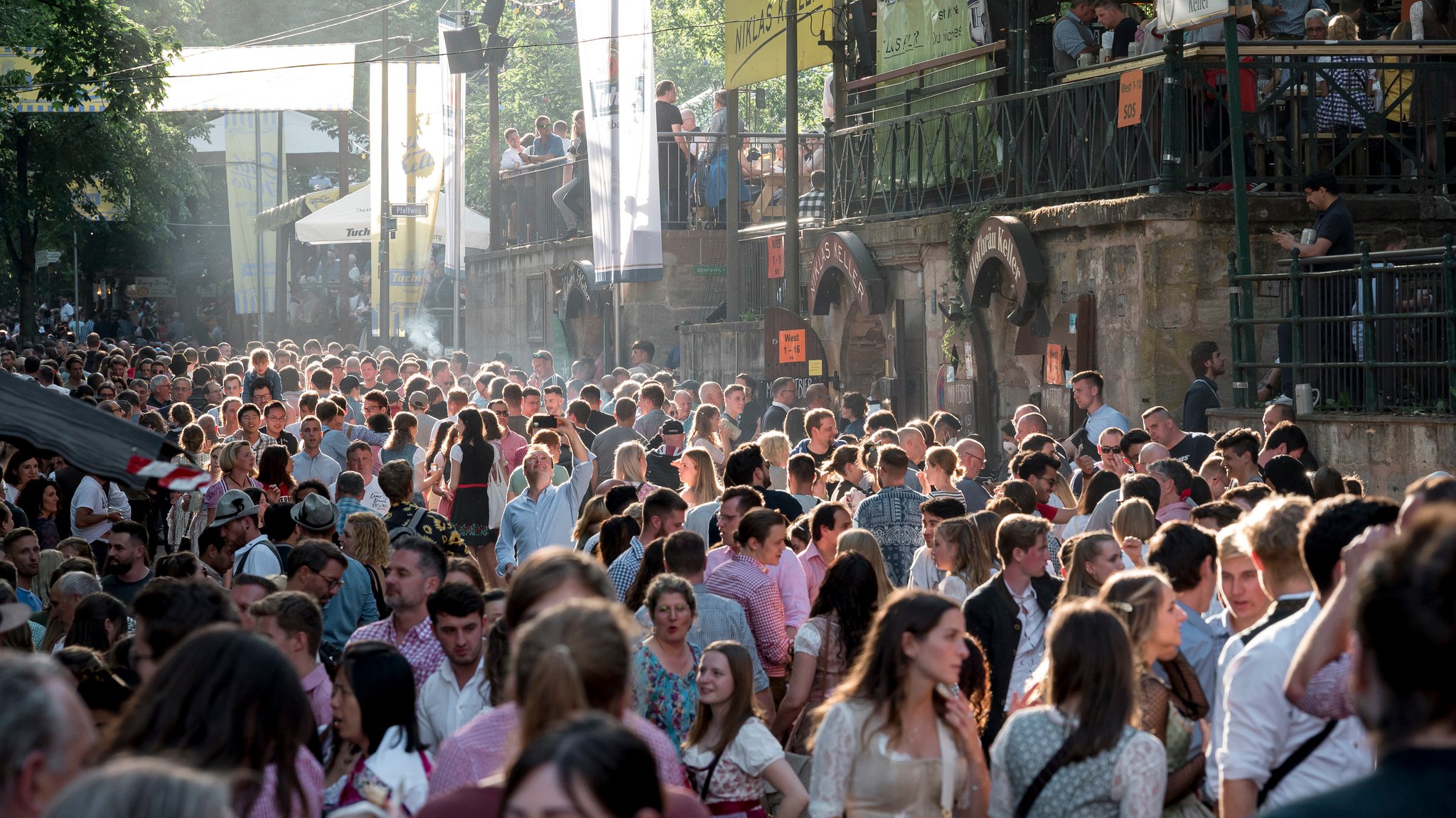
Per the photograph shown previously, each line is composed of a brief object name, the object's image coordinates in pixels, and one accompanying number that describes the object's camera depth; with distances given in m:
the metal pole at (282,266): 40.12
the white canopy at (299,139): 55.06
